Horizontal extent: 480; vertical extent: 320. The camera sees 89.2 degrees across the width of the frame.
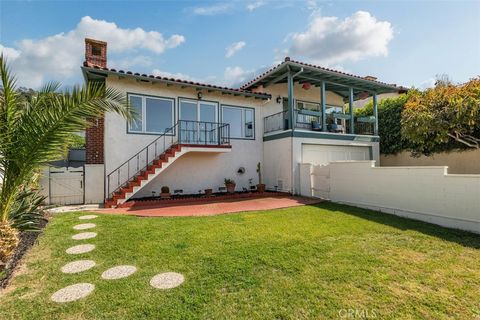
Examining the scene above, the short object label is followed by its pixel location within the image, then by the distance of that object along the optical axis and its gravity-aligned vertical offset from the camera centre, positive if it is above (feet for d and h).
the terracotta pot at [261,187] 40.81 -3.34
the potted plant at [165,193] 35.00 -3.45
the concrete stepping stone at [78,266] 13.15 -5.35
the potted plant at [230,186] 39.78 -2.92
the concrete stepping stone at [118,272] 12.45 -5.42
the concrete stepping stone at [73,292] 10.41 -5.45
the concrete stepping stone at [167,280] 11.50 -5.47
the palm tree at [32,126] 13.17 +2.48
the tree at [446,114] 27.53 +6.10
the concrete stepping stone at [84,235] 18.35 -5.05
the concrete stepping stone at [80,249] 15.80 -5.22
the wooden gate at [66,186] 30.76 -1.91
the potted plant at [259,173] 44.08 -0.96
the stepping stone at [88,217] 24.00 -4.68
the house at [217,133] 33.50 +5.77
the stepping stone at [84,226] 20.75 -4.87
